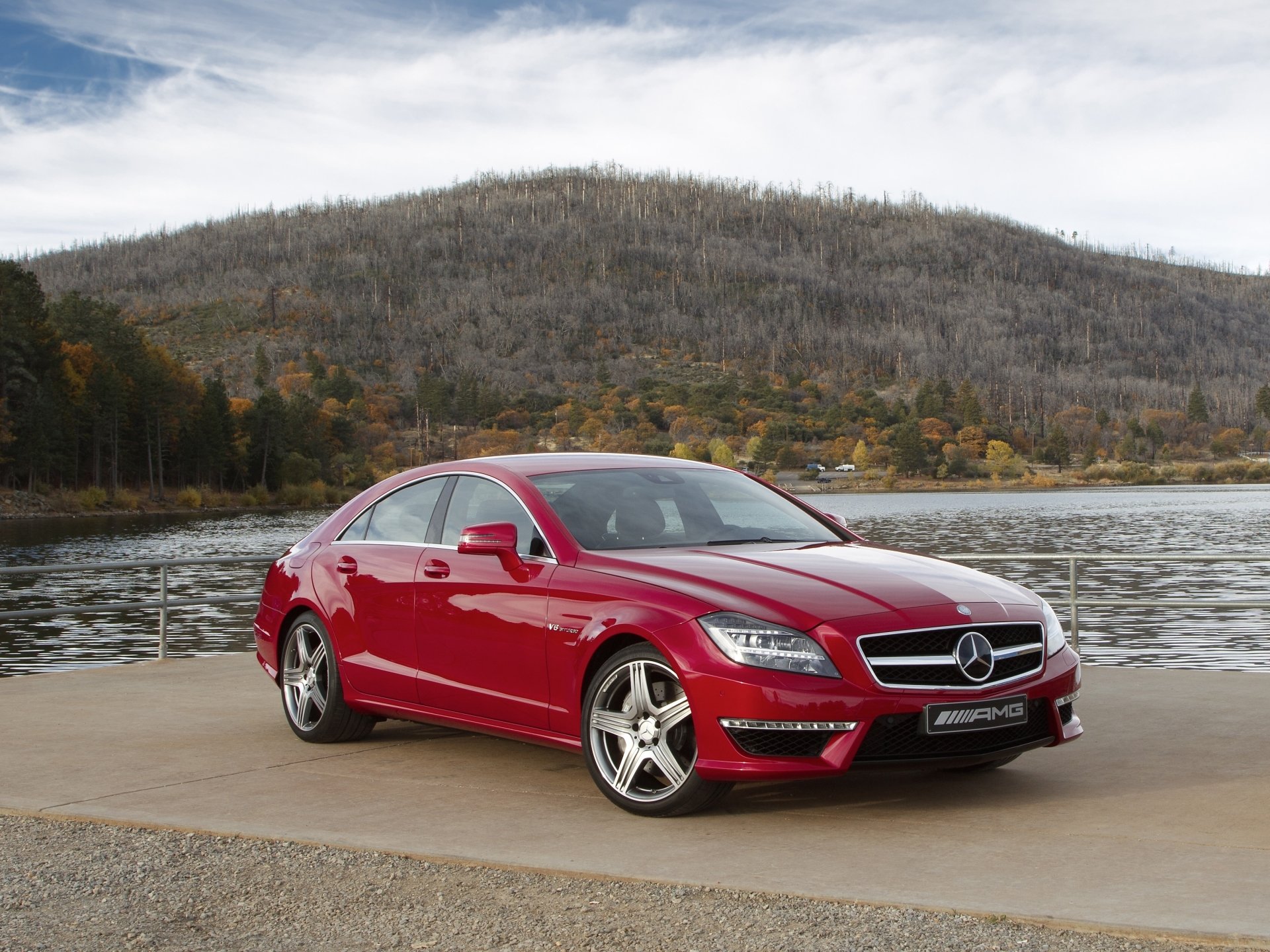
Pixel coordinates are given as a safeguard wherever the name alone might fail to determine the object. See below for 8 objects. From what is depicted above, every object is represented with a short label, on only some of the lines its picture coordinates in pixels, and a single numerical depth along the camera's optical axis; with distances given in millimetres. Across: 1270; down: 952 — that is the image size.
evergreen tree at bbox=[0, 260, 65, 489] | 100000
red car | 5543
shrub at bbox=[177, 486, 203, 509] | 123438
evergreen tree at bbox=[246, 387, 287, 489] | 135000
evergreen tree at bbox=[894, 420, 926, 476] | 180000
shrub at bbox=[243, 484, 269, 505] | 130125
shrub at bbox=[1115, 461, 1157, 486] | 195625
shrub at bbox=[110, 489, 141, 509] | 115750
